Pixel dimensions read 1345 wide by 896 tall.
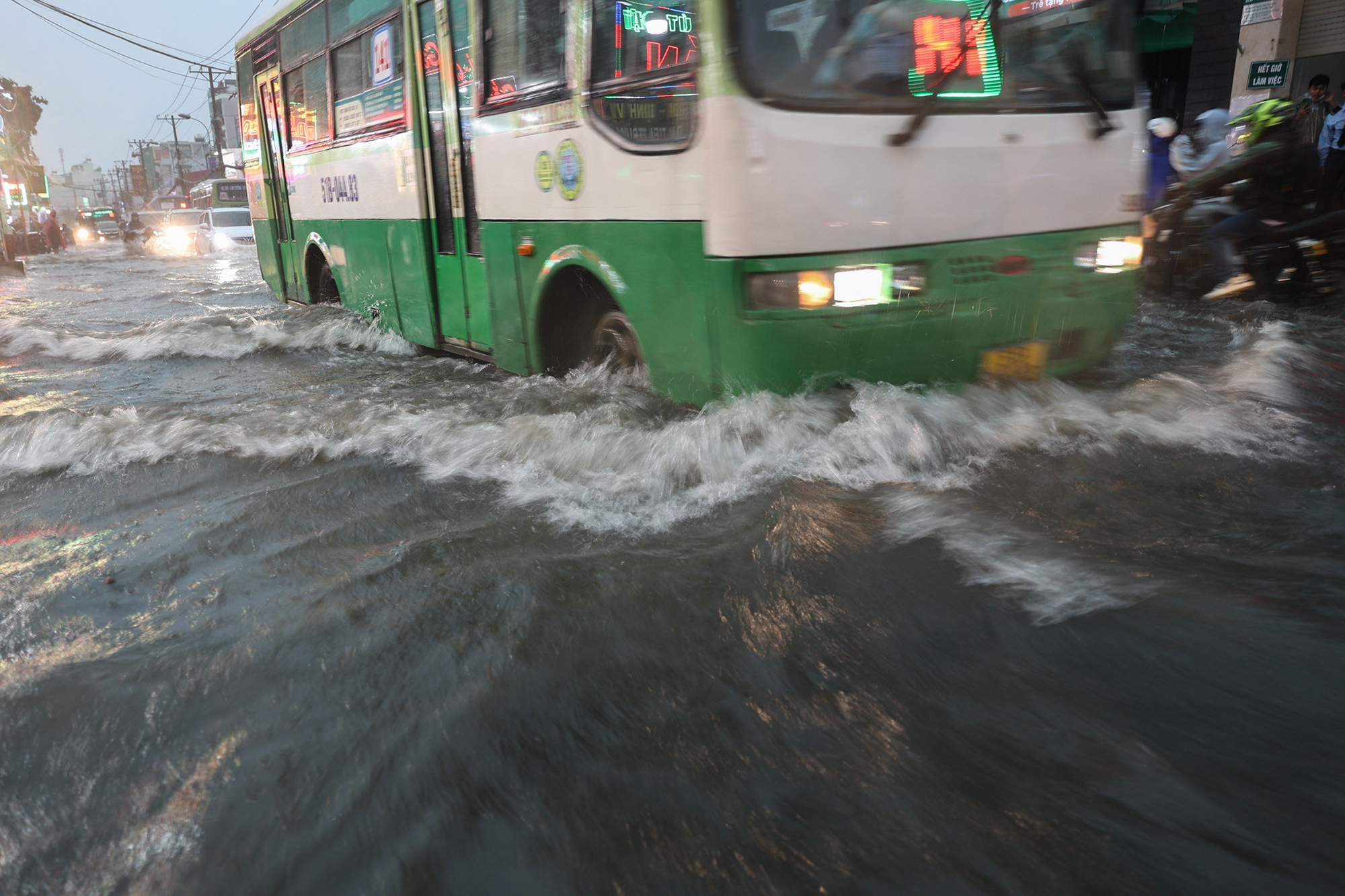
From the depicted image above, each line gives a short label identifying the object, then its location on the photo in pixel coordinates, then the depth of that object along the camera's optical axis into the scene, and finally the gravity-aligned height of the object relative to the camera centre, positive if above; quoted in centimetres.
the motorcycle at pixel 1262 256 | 728 -45
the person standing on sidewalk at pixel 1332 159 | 979 +42
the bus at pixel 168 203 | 6519 +209
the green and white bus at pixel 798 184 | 344 +13
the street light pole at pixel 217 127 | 5167 +598
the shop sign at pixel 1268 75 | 1523 +206
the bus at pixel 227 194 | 3578 +143
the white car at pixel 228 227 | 2838 +6
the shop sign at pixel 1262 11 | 1584 +325
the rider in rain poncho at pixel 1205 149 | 873 +51
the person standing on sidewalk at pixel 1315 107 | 1013 +101
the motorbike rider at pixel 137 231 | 3522 +3
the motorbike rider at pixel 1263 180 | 750 +17
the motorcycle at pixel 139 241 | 3559 -35
